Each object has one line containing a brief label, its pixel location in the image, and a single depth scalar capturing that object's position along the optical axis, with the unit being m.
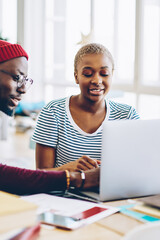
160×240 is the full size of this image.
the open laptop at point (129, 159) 1.28
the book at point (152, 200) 1.20
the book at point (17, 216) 0.91
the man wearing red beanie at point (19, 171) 1.37
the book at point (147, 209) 1.18
